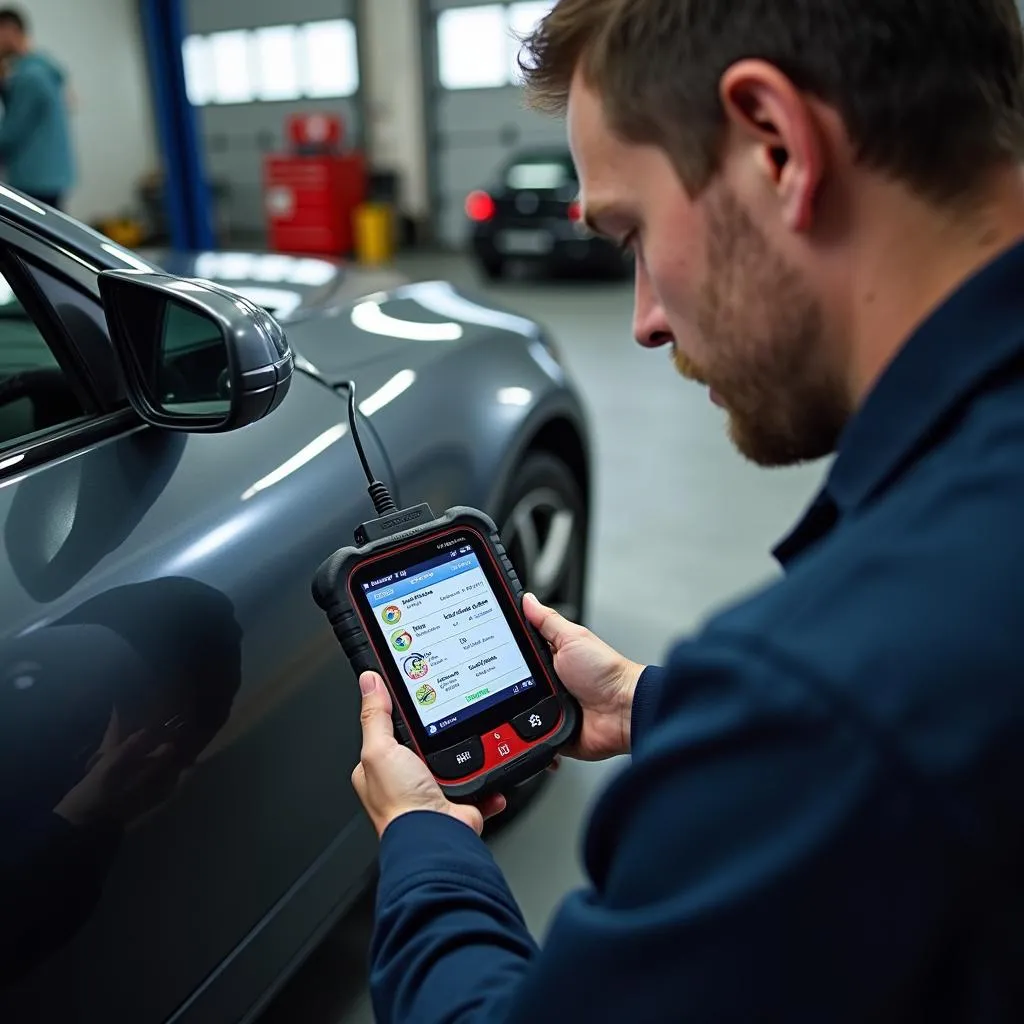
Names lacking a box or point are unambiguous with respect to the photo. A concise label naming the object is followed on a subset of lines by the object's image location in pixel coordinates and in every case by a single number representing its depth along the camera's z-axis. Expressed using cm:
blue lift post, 559
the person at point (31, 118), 534
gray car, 90
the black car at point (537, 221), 747
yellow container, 1007
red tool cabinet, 1014
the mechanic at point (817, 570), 49
